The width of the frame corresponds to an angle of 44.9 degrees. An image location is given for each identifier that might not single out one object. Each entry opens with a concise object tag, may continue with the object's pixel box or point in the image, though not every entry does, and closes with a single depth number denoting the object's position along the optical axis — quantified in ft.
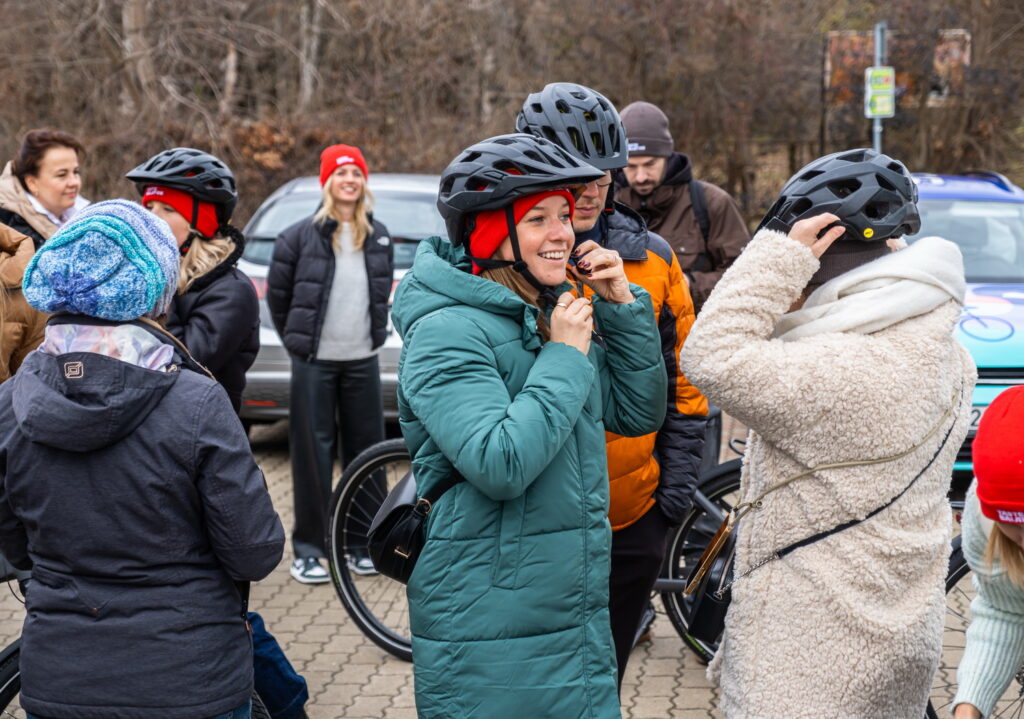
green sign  43.55
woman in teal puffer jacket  8.23
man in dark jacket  18.76
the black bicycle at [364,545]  16.08
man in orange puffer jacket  11.28
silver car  26.63
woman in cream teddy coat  8.24
